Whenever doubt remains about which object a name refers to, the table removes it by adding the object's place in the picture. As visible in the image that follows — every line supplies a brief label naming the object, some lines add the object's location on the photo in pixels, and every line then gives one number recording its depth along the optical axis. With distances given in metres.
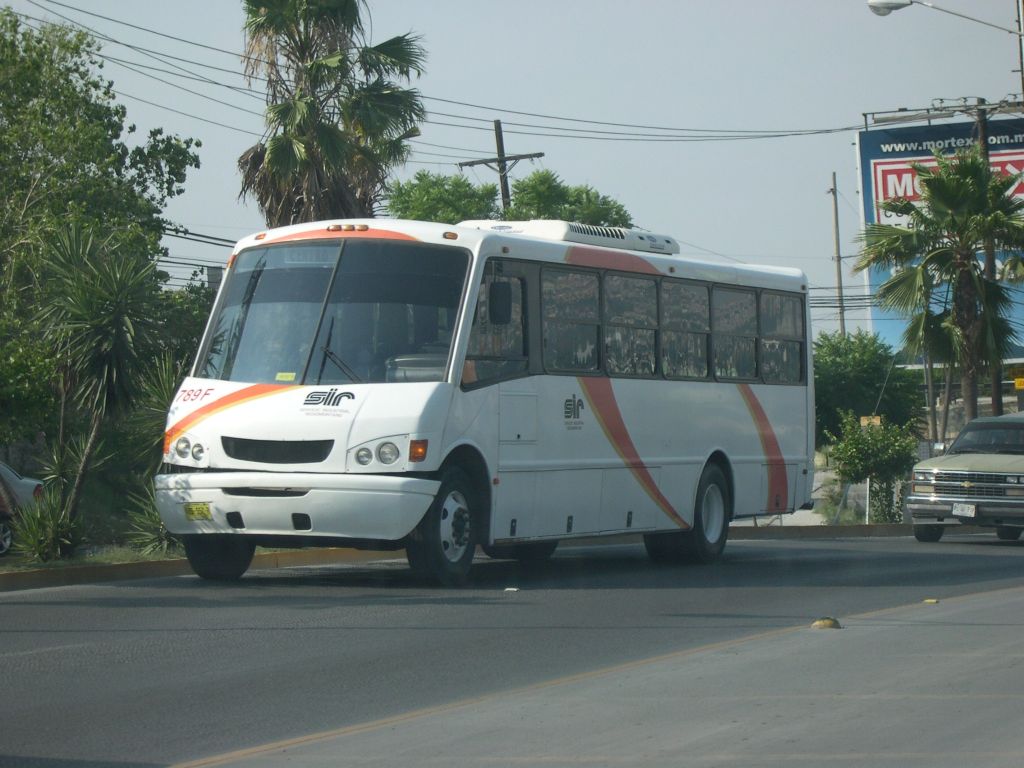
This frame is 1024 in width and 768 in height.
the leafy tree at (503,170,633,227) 68.38
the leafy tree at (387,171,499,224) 69.44
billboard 55.53
